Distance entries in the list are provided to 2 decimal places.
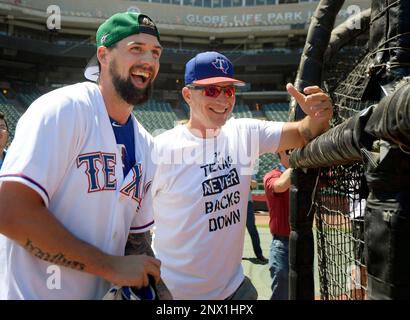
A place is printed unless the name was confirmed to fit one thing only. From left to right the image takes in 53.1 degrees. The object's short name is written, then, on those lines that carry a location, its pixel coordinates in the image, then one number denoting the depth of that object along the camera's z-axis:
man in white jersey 1.18
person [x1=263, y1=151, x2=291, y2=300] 3.69
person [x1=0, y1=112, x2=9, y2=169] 3.75
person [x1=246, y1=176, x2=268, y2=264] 6.58
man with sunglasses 2.24
